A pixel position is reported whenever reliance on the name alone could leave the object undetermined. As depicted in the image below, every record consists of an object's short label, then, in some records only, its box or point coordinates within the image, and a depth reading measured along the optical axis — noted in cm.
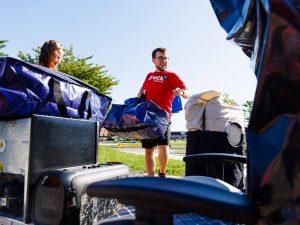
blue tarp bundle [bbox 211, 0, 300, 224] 65
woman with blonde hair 275
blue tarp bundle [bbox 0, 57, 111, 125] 198
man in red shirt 397
